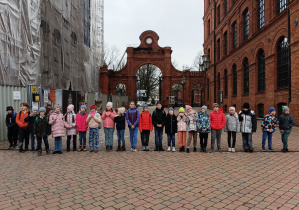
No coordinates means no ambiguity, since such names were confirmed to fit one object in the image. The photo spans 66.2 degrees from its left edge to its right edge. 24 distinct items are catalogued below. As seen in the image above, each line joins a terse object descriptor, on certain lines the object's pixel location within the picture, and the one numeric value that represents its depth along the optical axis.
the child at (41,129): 7.08
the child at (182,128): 7.56
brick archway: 36.25
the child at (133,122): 7.62
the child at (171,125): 7.64
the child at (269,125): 7.52
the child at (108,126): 7.68
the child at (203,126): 7.42
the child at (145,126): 7.75
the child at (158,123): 7.66
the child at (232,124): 7.47
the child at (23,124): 7.51
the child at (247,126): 7.39
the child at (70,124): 7.61
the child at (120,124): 7.72
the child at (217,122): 7.52
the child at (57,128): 7.20
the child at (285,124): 7.30
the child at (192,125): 7.55
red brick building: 13.32
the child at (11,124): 7.88
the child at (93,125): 7.52
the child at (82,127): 7.63
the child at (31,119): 7.46
